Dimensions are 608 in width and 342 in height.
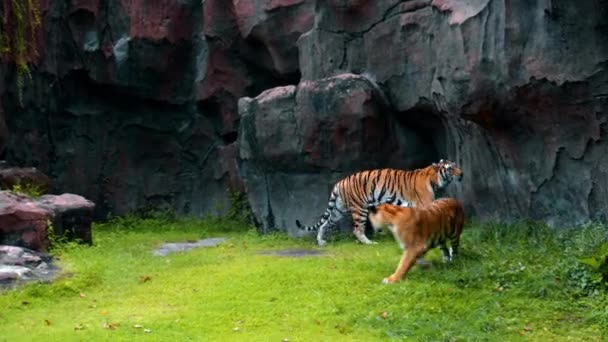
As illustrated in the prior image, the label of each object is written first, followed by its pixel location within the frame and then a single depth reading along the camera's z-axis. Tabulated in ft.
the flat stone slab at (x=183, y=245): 42.14
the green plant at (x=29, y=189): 46.03
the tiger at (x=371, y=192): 43.24
